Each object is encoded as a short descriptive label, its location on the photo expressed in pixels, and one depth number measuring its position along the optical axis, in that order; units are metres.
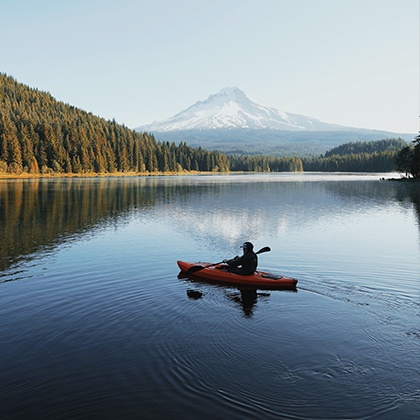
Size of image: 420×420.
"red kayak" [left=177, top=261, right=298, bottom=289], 18.58
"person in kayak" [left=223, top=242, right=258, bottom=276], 19.12
